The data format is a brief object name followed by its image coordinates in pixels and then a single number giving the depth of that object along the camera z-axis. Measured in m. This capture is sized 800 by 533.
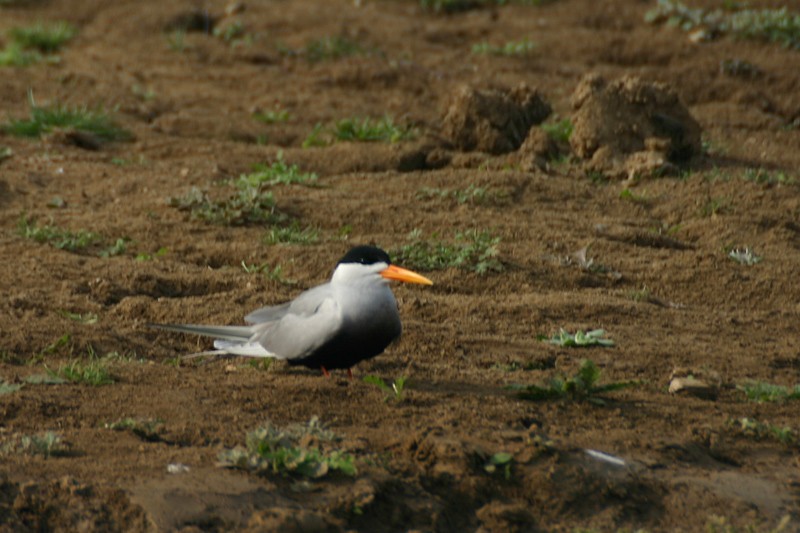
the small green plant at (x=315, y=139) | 19.64
